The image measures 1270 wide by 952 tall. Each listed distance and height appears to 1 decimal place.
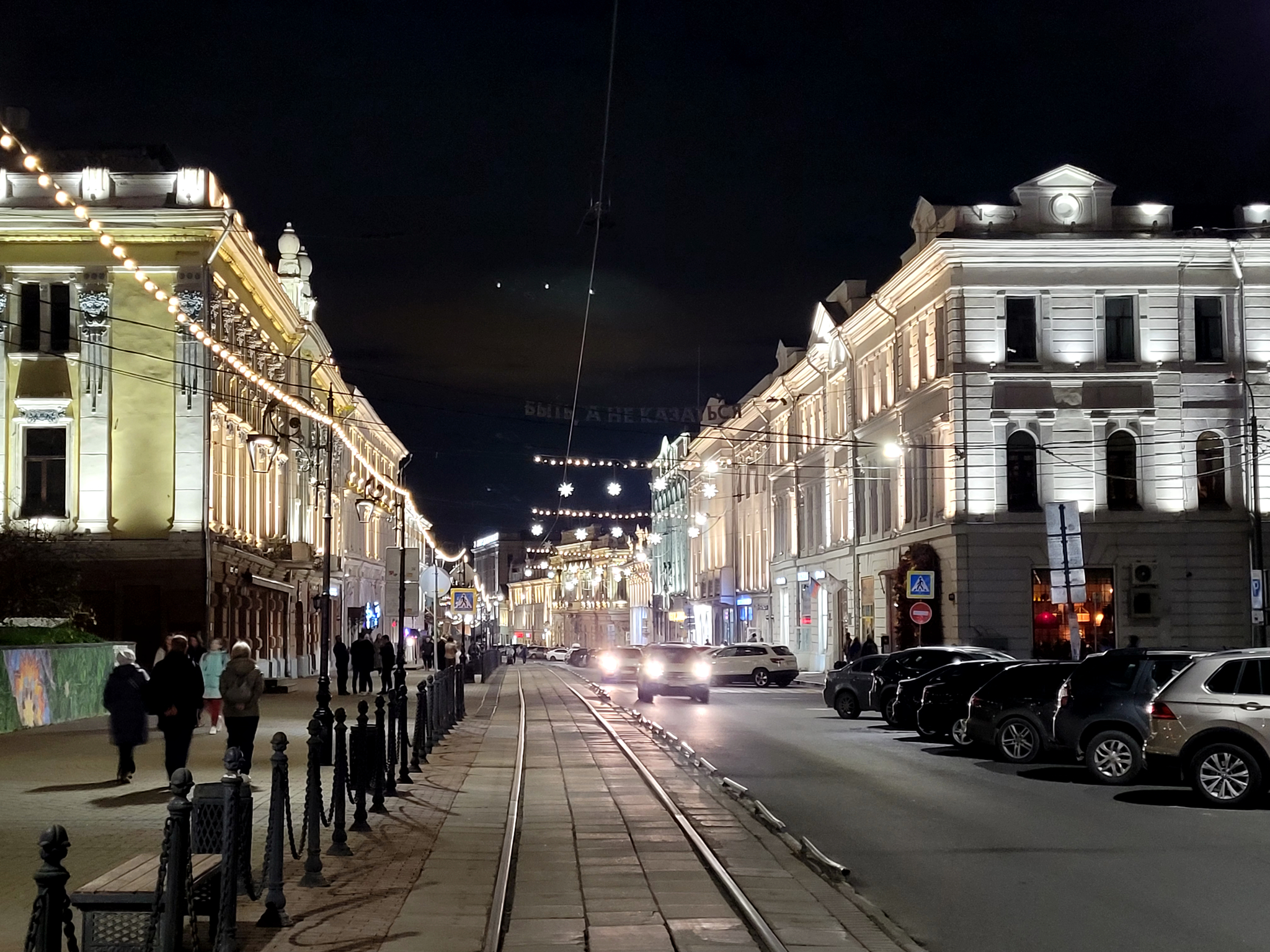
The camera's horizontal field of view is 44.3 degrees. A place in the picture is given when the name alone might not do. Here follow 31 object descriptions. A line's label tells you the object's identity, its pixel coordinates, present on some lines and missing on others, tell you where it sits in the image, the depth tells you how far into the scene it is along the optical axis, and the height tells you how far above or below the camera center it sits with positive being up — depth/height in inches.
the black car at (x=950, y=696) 1010.1 -59.8
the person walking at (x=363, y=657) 1656.0 -48.0
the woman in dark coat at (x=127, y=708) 717.3 -42.9
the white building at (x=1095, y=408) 1818.4 +226.6
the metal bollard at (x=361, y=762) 566.6 -56.1
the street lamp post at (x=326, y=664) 556.7 -33.5
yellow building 1648.6 +242.2
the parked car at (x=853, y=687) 1334.9 -70.1
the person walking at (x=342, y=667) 1705.2 -59.4
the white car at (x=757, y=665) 2144.4 -80.0
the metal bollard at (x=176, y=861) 294.4 -47.6
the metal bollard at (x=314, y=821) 440.5 -58.9
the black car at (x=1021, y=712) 870.4 -60.8
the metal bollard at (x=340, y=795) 506.0 -60.1
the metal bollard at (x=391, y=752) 695.1 -66.1
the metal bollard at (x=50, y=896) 227.5 -41.1
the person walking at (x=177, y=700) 689.6 -38.1
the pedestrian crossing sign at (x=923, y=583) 1721.2 +24.4
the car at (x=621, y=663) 2672.2 -93.4
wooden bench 306.0 -57.5
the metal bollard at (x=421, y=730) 839.1 -66.6
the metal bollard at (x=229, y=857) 335.6 -52.4
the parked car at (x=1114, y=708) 746.8 -51.4
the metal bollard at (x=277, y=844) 382.3 -58.2
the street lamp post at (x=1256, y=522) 1555.1 +81.7
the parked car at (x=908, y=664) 1224.2 -47.5
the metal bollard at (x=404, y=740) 750.5 -63.6
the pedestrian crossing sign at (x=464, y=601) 1807.3 +11.9
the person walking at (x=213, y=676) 1003.9 -40.7
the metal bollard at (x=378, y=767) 624.7 -62.7
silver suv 637.9 -51.4
